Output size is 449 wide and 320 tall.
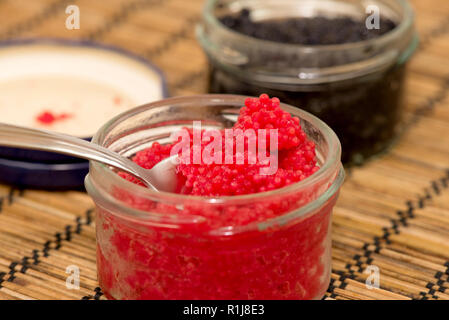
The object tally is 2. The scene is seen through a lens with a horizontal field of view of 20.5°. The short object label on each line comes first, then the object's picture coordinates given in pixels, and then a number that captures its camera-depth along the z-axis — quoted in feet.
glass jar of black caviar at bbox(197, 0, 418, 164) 1.15
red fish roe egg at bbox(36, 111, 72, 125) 1.19
